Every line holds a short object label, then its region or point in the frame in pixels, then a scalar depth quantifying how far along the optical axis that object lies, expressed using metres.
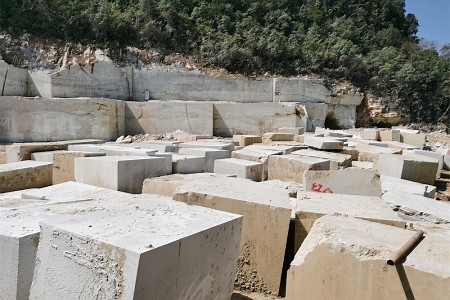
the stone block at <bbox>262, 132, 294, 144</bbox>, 8.23
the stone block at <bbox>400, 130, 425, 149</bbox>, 9.77
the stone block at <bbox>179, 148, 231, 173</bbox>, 5.16
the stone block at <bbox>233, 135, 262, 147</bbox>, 7.92
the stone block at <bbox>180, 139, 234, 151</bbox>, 6.28
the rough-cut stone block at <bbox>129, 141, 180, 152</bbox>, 5.79
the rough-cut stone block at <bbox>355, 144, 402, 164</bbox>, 6.37
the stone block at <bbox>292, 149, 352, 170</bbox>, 4.87
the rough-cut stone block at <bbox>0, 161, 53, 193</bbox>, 3.45
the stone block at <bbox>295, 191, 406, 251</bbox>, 2.16
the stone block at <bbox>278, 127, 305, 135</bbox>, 10.06
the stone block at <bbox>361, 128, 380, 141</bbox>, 9.78
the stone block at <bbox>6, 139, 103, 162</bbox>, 5.04
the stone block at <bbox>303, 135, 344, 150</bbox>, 6.21
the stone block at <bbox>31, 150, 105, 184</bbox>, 4.27
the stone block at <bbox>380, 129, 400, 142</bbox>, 9.49
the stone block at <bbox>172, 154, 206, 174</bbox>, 4.24
